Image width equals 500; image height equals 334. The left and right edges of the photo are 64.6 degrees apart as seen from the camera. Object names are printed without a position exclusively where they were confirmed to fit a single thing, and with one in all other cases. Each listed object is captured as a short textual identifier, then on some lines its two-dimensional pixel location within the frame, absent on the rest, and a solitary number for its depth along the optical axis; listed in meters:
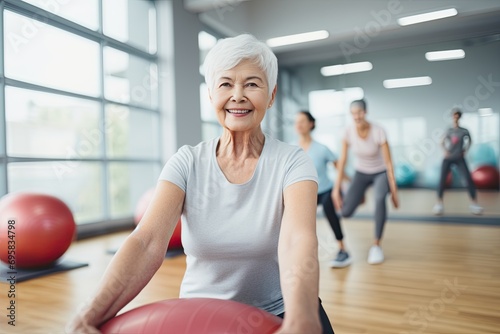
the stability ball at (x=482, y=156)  5.35
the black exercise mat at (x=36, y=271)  2.77
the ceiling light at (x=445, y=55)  5.63
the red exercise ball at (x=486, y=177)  5.40
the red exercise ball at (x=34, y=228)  2.68
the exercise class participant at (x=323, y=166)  3.16
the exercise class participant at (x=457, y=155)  5.07
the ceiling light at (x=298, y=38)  6.11
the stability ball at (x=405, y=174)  6.18
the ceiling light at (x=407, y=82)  5.81
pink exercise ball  0.73
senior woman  0.91
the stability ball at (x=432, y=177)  5.89
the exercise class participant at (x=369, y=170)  3.25
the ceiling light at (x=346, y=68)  6.19
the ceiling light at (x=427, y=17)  5.30
